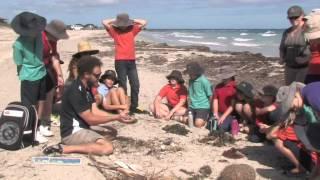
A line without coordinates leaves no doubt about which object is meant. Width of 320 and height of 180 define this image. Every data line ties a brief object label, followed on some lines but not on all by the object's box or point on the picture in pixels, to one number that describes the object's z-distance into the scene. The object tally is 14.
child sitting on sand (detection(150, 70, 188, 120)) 6.60
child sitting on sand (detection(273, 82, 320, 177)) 4.03
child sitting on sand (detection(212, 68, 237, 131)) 6.13
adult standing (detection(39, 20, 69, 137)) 5.55
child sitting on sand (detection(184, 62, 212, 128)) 6.36
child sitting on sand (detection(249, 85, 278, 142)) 5.41
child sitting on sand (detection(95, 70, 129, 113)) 6.31
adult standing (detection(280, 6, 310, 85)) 5.51
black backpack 4.86
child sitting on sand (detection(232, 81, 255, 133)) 5.69
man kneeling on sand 4.67
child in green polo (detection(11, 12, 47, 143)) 5.02
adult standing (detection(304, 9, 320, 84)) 4.44
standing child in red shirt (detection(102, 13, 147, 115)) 6.77
